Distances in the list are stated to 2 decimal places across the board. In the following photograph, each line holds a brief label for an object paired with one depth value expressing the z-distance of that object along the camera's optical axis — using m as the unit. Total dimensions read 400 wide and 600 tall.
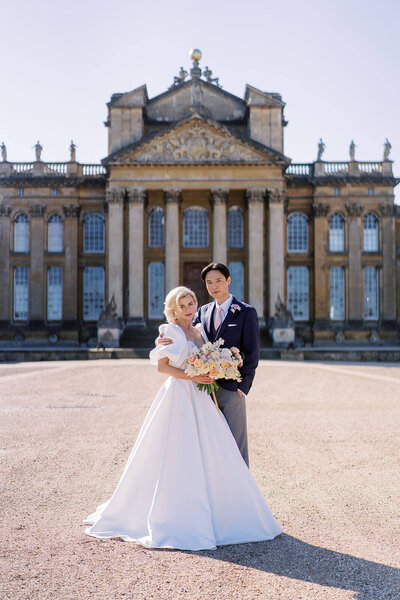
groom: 5.61
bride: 5.17
